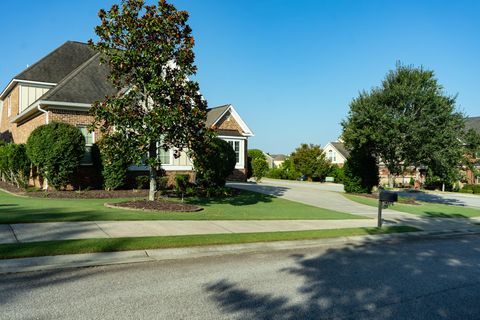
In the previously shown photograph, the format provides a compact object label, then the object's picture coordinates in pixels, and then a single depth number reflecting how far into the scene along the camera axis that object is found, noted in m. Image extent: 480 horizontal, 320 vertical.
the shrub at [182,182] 19.33
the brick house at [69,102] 18.02
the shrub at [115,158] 13.23
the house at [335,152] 61.30
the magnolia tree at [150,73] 12.70
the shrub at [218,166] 19.11
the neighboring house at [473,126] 43.78
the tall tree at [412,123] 21.05
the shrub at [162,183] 19.11
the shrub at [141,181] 18.67
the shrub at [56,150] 15.91
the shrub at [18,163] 18.38
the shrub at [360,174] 24.03
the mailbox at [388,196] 11.70
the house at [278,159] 102.28
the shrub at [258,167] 37.28
